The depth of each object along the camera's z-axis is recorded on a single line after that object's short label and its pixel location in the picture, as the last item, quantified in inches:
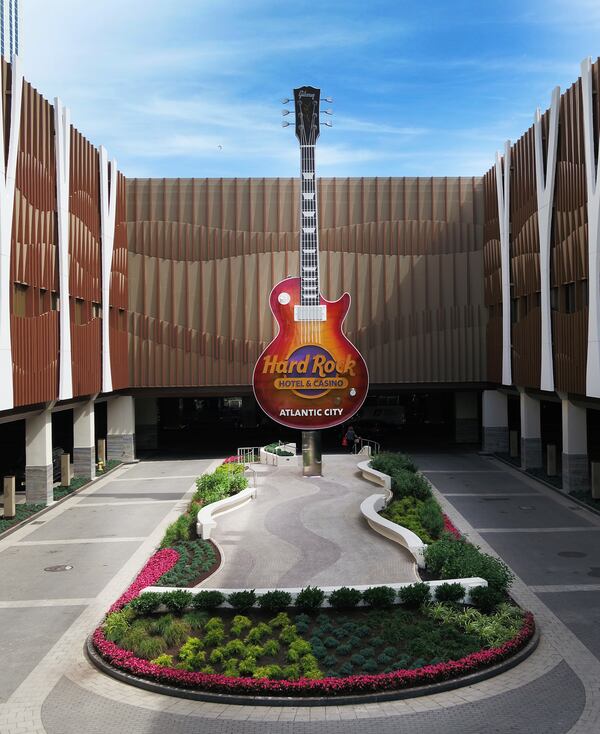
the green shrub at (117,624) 652.1
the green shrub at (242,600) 689.0
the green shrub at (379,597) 699.4
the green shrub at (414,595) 700.7
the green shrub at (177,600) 693.3
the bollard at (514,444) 1727.4
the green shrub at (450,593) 700.7
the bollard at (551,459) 1460.4
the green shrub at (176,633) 637.2
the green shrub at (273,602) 690.2
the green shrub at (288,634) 633.0
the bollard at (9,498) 1176.2
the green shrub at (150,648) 613.3
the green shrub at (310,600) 692.7
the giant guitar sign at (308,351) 1321.4
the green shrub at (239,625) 649.0
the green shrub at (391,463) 1337.4
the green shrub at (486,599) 689.0
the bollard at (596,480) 1218.6
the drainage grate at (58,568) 921.5
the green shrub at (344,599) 696.4
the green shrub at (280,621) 662.5
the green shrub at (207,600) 693.9
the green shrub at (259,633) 631.2
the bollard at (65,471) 1439.5
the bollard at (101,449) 1694.1
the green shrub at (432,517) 953.5
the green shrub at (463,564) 725.3
